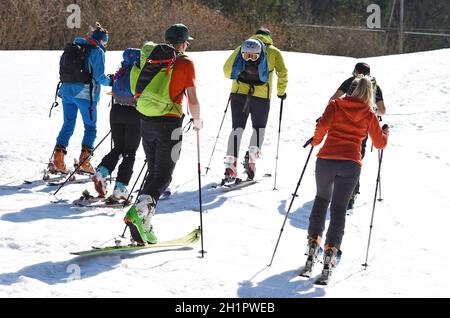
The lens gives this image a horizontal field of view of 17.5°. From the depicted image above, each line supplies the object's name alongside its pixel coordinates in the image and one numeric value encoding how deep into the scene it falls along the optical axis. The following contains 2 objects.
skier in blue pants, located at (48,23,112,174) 15.61
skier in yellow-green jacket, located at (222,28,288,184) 16.22
